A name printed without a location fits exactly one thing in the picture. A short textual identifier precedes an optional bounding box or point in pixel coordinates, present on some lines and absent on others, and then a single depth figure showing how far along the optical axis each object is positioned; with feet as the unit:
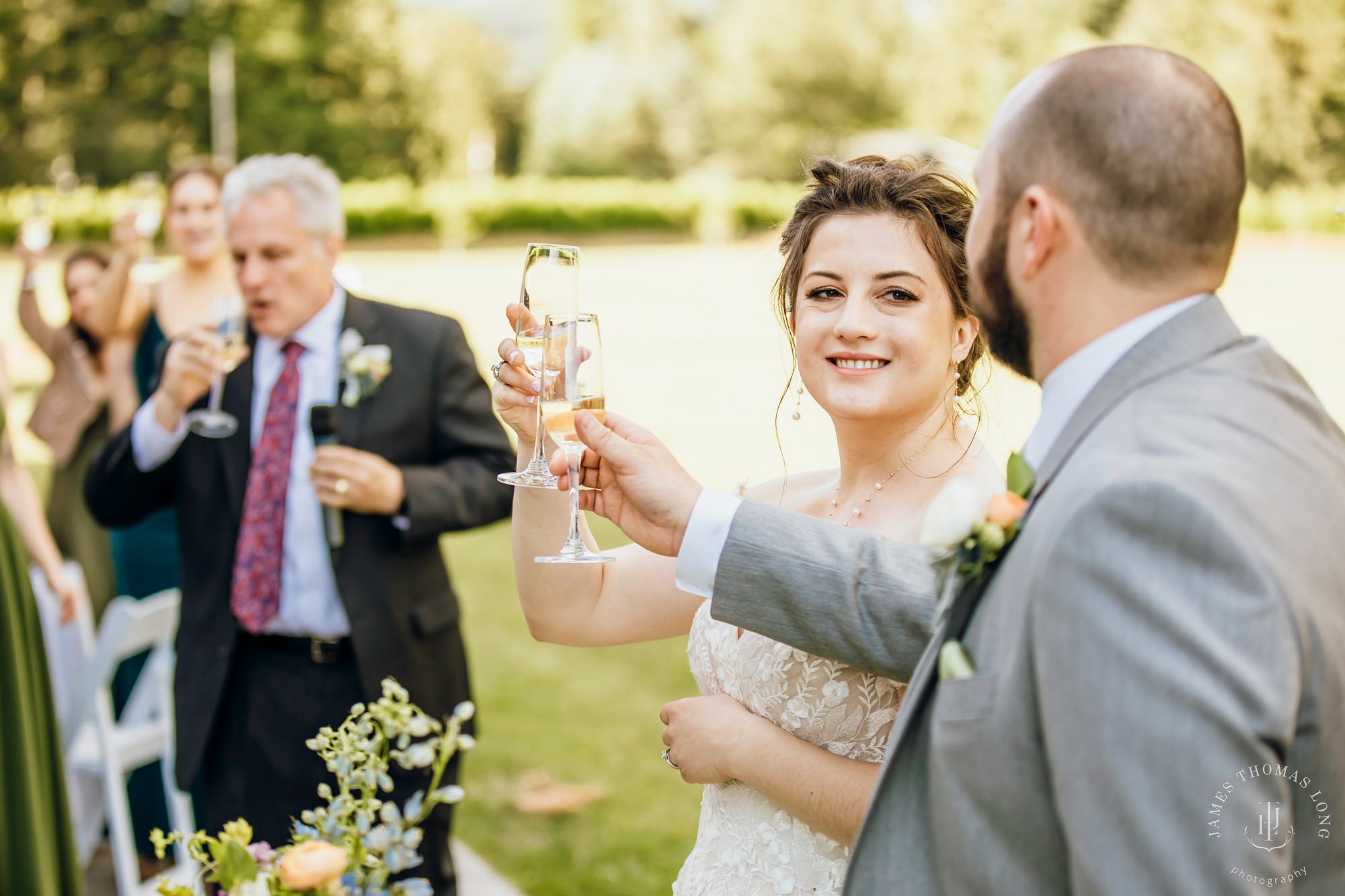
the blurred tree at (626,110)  195.11
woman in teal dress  17.13
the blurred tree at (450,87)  170.91
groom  3.56
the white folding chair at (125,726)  13.33
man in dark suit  11.76
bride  6.98
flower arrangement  4.48
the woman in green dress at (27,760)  10.31
